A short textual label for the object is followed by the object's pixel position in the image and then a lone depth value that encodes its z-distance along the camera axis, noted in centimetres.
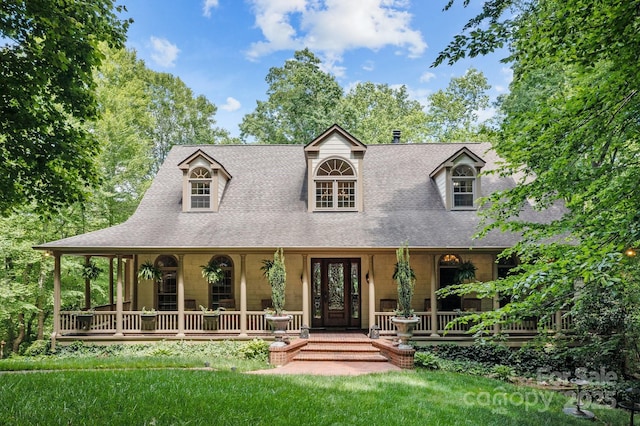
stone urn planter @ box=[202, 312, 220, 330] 1301
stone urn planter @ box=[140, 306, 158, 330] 1301
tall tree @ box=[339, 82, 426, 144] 2731
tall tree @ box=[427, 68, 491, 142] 3297
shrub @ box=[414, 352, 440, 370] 1052
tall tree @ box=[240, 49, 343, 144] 2700
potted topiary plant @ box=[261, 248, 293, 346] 1189
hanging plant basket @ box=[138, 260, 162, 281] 1352
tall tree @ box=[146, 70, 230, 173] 3288
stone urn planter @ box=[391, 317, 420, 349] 1134
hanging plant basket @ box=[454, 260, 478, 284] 1319
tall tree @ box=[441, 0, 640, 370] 454
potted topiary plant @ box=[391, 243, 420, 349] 1139
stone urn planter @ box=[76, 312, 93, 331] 1299
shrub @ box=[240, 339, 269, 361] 1151
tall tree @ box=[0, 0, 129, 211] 775
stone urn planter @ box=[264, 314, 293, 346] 1172
